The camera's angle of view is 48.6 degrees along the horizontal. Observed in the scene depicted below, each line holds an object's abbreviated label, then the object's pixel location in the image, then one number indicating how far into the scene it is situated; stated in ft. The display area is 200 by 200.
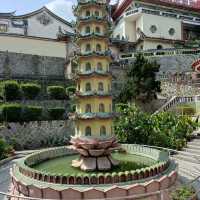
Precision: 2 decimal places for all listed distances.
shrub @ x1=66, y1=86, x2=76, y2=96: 54.57
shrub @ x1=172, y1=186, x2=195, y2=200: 21.17
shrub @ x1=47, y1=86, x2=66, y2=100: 52.53
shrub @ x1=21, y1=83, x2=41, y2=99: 50.74
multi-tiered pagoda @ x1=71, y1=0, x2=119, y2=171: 26.09
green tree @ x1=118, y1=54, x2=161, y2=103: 56.44
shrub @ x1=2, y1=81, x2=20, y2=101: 48.37
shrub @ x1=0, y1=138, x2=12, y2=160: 37.01
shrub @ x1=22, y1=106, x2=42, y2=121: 45.57
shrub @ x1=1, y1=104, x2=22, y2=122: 44.01
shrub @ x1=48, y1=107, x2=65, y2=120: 48.04
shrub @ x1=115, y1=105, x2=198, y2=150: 39.09
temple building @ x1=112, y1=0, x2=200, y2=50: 82.15
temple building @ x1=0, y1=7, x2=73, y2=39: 74.93
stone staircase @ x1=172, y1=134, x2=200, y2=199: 28.15
